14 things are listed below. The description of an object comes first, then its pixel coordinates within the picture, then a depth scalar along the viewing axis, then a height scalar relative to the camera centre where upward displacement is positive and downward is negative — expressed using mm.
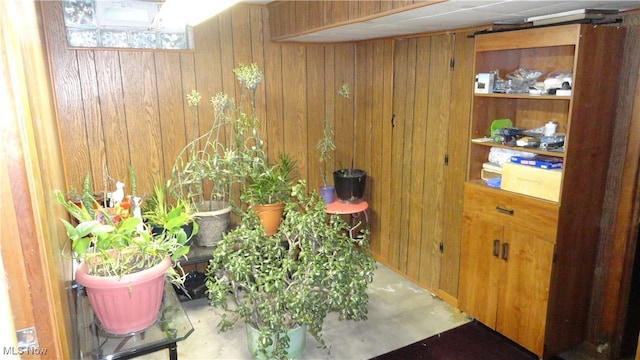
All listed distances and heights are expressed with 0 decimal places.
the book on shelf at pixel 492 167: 2672 -427
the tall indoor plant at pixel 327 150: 3711 -441
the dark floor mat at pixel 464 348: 2600 -1516
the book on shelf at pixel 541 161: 2348 -349
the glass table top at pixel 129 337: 1547 -858
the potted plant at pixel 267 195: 3144 -689
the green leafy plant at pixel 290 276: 2164 -892
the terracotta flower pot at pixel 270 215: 3174 -833
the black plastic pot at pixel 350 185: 3564 -703
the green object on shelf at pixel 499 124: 2723 -164
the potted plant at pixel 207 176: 3037 -540
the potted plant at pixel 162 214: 1698 -575
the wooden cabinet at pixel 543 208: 2209 -617
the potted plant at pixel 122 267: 1488 -589
